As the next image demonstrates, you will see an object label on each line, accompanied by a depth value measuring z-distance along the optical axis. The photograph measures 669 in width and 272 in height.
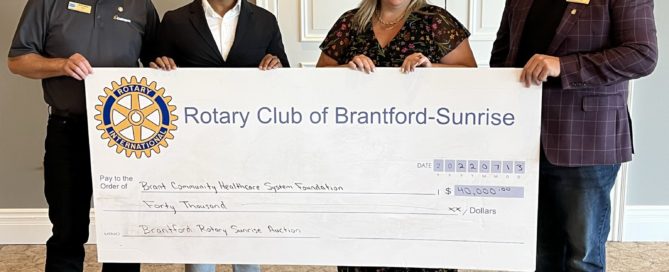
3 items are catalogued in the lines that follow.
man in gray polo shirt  1.98
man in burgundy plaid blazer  1.61
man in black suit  2.03
